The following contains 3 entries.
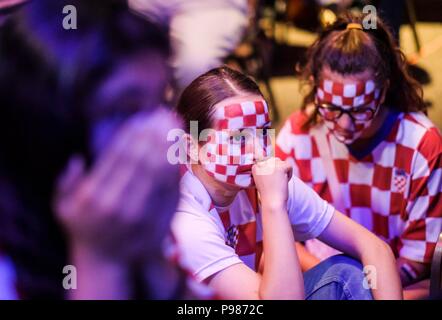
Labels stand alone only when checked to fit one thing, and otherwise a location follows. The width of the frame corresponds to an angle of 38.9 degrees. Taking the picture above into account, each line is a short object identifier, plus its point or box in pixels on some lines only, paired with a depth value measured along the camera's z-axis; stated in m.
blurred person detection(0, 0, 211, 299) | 0.91
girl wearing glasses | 1.82
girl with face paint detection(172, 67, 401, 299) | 1.32
